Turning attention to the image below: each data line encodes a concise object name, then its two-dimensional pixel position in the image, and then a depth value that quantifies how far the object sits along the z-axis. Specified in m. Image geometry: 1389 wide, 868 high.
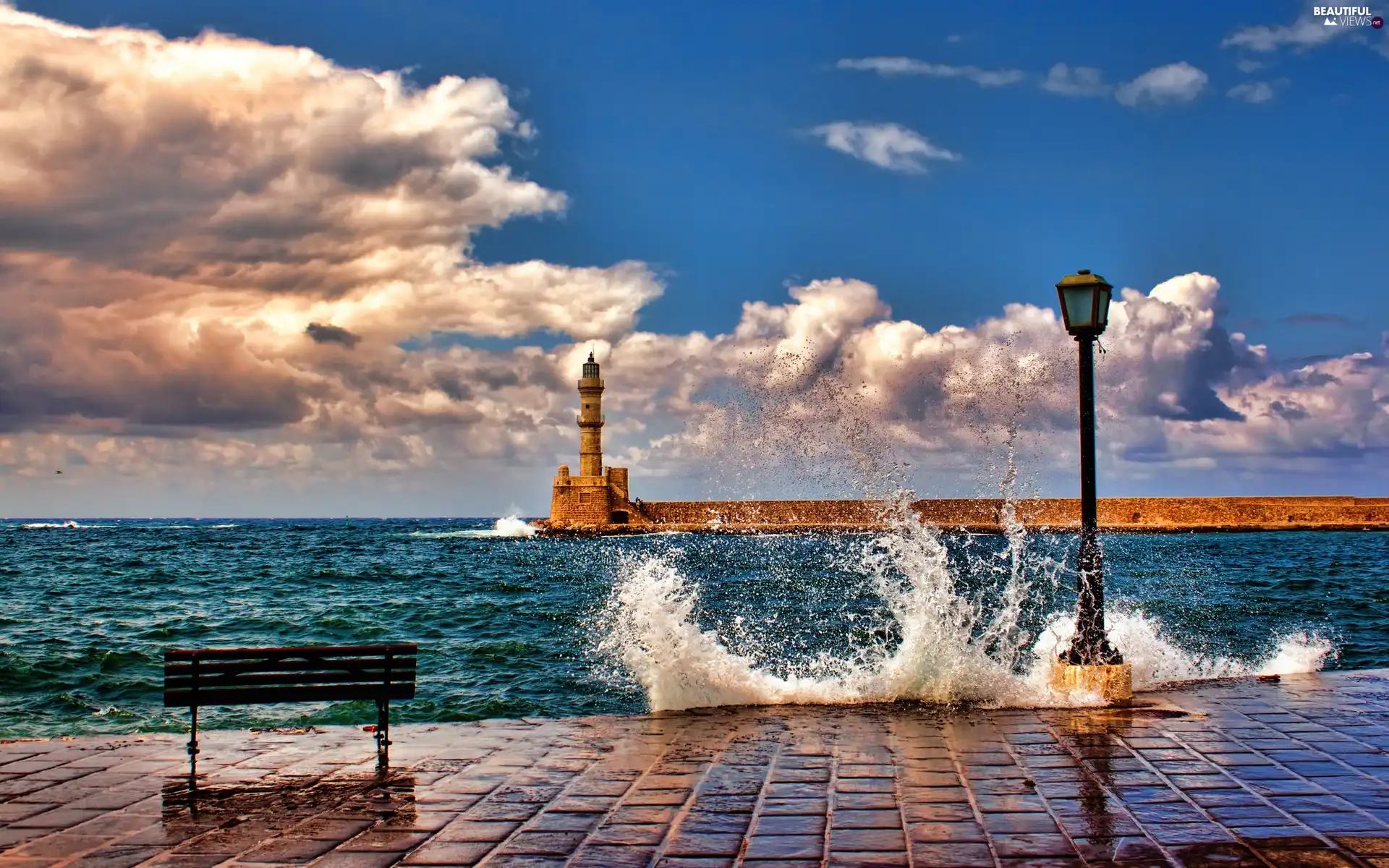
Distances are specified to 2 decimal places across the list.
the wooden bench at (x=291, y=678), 7.02
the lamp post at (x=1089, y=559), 8.67
